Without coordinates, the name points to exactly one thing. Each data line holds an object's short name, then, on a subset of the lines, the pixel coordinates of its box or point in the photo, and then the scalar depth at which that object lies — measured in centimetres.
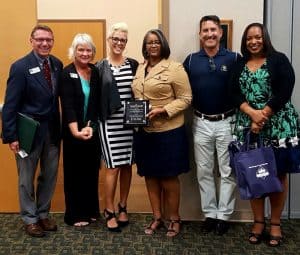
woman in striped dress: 304
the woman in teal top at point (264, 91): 274
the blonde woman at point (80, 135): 306
